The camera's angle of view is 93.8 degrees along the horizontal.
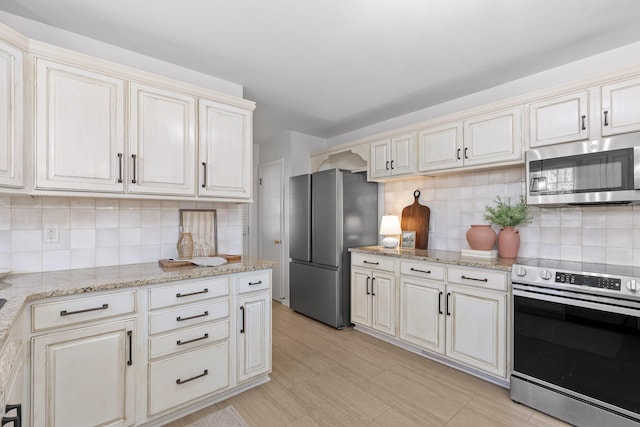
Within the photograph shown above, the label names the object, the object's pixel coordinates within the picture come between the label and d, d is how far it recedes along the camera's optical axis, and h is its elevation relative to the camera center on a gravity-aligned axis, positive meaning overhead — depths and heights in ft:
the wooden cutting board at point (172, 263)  6.85 -1.19
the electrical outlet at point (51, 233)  6.35 -0.45
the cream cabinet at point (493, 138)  7.83 +2.10
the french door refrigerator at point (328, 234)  11.21 -0.83
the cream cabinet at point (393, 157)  10.20 +2.03
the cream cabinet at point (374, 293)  9.75 -2.75
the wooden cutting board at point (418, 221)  10.77 -0.28
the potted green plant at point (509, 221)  8.20 -0.21
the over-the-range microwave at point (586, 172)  6.10 +0.92
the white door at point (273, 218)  14.42 -0.26
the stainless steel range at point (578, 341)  5.52 -2.59
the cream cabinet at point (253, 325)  7.04 -2.73
